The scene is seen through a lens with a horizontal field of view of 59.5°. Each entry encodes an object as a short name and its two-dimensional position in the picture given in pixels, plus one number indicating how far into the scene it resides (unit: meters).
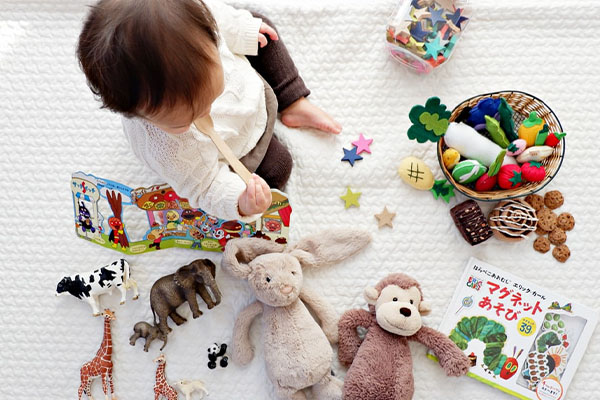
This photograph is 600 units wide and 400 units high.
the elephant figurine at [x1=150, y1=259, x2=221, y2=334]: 0.97
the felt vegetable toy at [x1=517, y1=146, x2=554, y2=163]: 0.94
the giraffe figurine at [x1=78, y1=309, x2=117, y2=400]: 0.99
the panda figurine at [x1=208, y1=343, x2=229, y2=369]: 0.99
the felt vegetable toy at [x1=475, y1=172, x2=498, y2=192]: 0.95
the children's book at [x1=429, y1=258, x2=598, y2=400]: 0.99
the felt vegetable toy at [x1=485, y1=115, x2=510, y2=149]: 0.94
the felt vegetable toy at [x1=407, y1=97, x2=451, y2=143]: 0.91
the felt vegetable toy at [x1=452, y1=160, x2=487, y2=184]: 0.94
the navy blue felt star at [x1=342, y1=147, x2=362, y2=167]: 1.04
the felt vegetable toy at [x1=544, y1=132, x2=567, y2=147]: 0.94
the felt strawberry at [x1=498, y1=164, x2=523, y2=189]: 0.94
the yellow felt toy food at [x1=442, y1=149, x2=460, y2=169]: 0.96
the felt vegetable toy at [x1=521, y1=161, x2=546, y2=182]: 0.94
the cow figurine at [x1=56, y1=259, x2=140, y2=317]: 0.98
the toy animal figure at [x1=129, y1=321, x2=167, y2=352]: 0.99
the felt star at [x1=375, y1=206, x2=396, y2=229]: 1.03
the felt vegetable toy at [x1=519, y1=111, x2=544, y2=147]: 0.95
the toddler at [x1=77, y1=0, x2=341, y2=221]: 0.59
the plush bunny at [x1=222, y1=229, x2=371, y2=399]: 0.93
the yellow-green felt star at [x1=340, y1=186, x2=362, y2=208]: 1.04
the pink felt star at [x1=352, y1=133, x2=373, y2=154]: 1.05
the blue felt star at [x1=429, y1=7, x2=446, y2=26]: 1.02
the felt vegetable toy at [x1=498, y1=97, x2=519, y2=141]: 0.95
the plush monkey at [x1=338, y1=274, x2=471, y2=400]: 0.93
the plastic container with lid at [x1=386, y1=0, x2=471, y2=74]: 1.01
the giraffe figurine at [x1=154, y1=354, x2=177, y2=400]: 0.99
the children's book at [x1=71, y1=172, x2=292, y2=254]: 0.98
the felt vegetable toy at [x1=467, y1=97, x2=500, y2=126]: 0.96
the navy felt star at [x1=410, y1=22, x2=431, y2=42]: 1.02
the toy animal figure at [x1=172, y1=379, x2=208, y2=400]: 0.98
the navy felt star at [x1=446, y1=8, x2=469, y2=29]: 1.03
